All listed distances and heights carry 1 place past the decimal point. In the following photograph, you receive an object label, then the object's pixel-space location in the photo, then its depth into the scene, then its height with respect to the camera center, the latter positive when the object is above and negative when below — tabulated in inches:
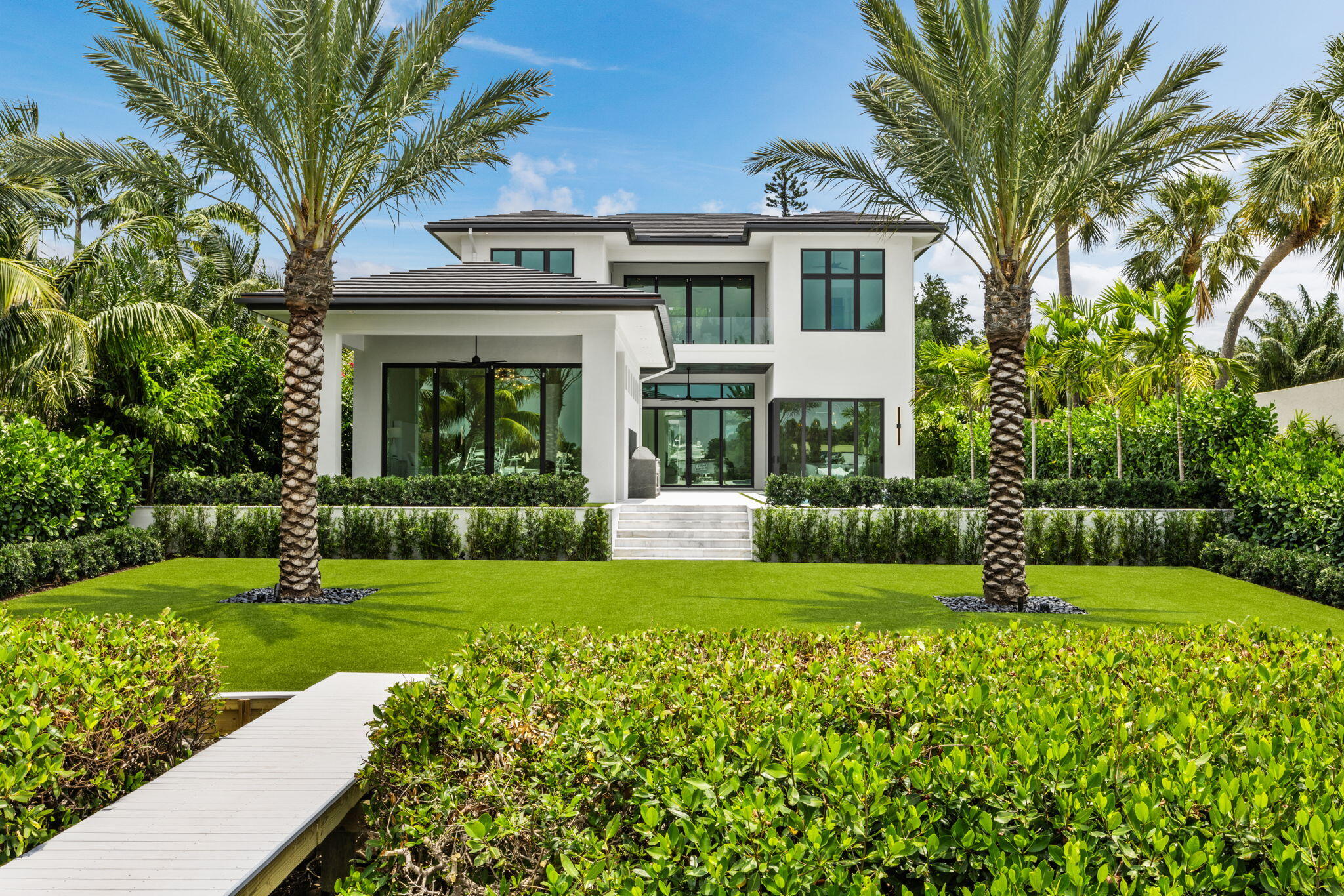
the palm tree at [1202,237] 909.2 +279.5
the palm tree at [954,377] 711.7 +90.6
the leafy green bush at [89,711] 138.7 -47.4
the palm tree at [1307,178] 567.8 +236.3
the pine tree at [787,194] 1755.7 +627.1
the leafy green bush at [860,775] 92.6 -40.9
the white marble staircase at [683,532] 582.2 -46.9
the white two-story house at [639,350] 645.3 +120.1
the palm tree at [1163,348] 545.6 +87.7
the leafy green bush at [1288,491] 452.1 -13.5
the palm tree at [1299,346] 1390.3 +229.0
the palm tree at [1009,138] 373.1 +165.1
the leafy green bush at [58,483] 427.5 -4.7
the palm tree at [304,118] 365.1 +178.0
